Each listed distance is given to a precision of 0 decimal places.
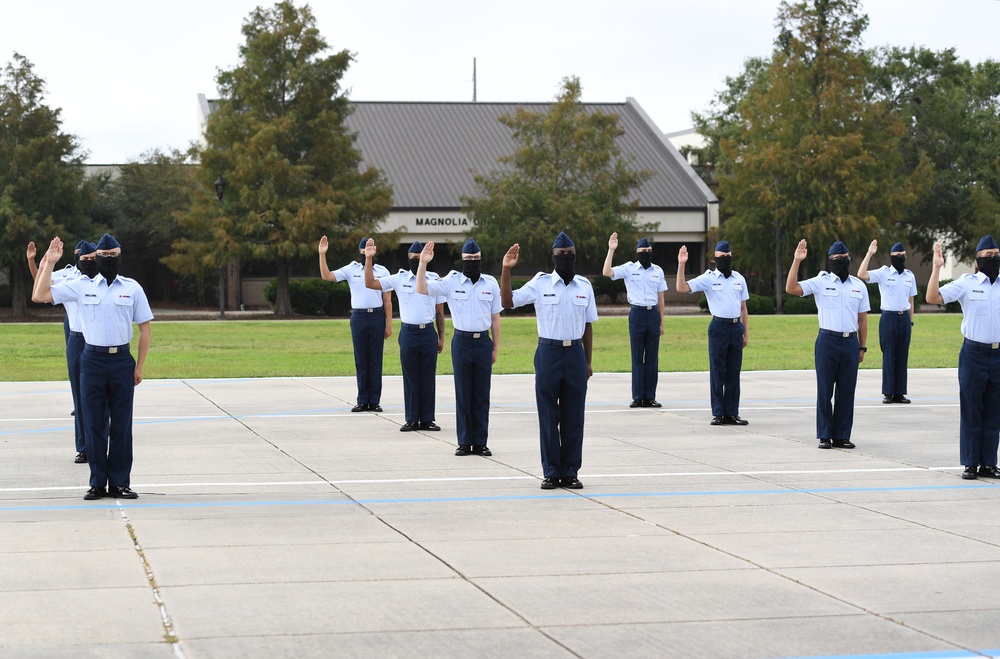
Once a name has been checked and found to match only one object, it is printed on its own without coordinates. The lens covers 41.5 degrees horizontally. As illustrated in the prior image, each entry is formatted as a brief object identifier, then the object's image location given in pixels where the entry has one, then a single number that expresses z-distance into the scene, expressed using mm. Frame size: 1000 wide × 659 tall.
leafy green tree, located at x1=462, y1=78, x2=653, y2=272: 47156
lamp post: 44500
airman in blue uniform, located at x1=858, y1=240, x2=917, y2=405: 18484
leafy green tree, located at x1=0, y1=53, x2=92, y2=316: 46062
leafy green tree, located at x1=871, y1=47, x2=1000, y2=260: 57500
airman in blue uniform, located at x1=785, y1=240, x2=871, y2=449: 13898
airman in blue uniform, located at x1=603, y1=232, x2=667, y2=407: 17875
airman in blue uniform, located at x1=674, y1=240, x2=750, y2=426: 15984
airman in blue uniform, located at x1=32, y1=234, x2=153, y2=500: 10375
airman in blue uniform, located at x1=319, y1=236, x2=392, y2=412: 16891
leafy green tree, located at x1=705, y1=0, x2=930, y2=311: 48594
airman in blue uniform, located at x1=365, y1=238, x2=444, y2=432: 15094
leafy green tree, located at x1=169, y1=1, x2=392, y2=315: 45031
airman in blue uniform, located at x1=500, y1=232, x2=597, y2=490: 11117
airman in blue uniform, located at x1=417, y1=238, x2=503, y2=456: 13219
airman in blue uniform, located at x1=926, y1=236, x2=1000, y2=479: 11672
